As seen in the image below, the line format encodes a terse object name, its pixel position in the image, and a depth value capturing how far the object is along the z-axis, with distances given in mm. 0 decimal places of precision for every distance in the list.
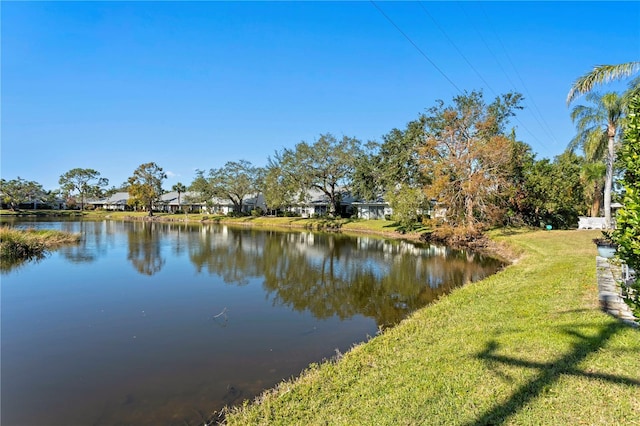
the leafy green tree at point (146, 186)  66625
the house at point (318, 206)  54000
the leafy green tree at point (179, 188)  73750
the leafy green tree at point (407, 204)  32594
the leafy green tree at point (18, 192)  71125
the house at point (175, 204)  74875
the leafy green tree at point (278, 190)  48938
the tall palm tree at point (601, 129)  18766
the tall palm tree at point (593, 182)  30406
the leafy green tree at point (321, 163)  45875
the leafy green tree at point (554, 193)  28047
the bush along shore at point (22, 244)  18562
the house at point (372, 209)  48625
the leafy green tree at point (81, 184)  85562
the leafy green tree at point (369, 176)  42500
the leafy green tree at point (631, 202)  3189
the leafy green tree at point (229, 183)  59156
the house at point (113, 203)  85500
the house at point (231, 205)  65062
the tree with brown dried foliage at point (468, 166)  26000
